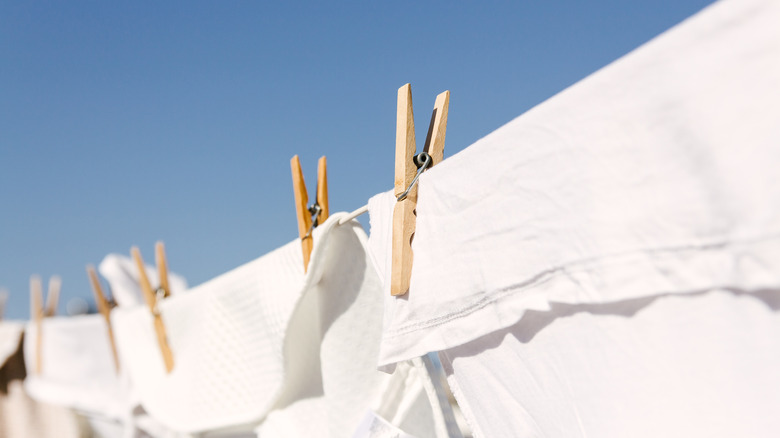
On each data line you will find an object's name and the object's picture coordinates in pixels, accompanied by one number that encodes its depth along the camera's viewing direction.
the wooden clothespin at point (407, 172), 0.56
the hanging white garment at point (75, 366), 1.34
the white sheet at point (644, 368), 0.34
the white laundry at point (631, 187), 0.31
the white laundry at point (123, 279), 1.42
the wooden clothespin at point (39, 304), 1.40
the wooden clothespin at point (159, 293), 1.09
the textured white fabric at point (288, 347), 0.75
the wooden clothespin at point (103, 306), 1.33
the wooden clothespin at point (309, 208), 0.76
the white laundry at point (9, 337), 1.41
